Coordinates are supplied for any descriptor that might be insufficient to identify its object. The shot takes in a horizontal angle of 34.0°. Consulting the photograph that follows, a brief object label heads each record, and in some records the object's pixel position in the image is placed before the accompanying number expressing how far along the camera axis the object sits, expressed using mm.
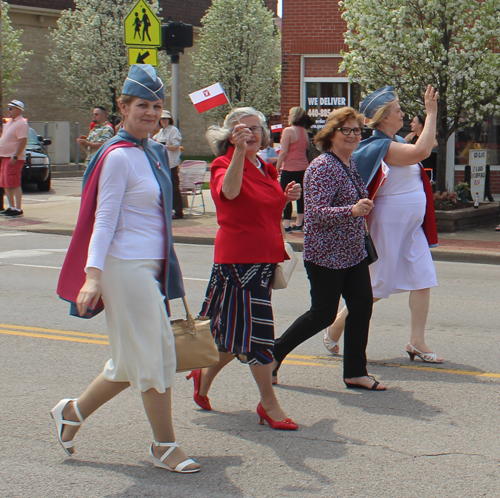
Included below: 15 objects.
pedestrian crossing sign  12281
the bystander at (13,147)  14641
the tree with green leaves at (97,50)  34469
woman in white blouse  3684
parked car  20891
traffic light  13555
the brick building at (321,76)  18672
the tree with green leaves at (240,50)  38250
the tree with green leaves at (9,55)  33562
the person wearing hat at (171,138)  13836
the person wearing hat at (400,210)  5477
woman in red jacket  4344
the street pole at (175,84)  13953
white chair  15242
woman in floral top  4906
